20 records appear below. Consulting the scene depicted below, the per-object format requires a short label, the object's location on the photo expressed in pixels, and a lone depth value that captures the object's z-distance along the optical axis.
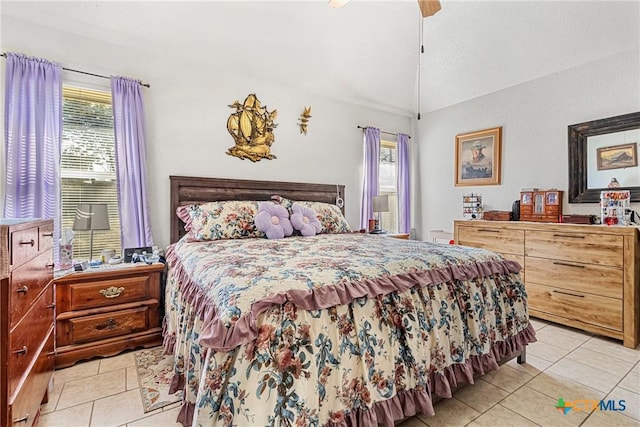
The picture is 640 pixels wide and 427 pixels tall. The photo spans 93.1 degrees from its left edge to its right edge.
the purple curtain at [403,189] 4.54
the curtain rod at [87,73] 2.50
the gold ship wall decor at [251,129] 3.28
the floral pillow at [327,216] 3.10
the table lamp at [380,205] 3.95
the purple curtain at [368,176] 4.17
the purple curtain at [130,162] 2.64
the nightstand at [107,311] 2.10
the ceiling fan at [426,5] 1.92
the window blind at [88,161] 2.54
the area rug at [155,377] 1.72
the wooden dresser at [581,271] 2.40
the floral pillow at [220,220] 2.55
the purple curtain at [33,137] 2.25
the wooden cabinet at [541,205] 3.05
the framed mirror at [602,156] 2.71
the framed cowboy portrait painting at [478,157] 3.72
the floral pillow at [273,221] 2.64
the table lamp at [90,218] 2.28
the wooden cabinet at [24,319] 1.06
